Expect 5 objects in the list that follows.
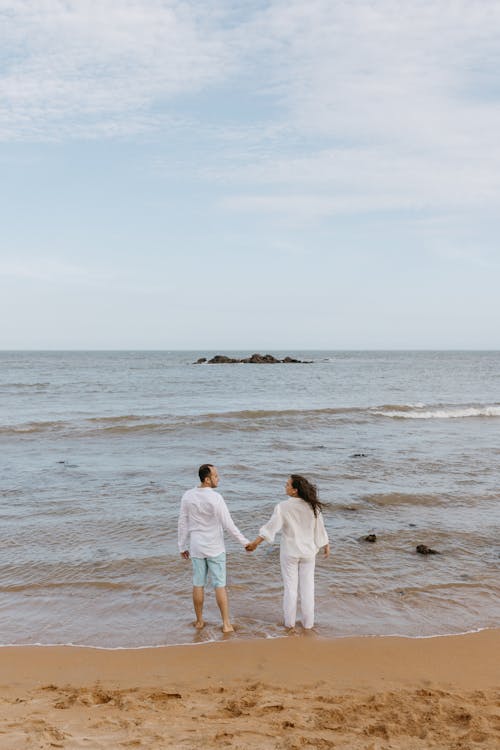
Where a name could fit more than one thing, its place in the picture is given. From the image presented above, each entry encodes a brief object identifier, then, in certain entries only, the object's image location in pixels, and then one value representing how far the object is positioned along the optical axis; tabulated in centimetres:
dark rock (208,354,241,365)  8394
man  617
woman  616
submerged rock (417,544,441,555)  845
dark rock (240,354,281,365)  8412
